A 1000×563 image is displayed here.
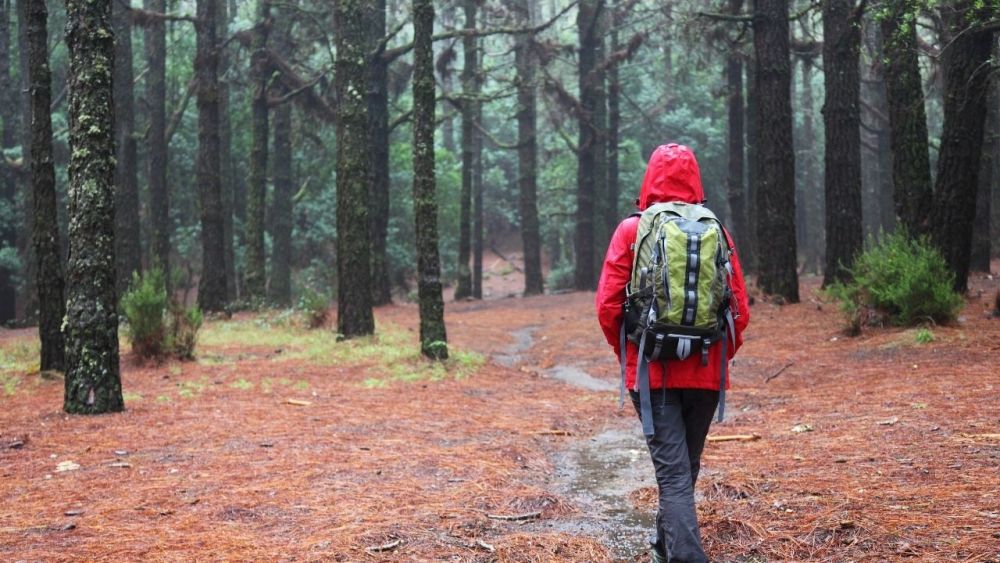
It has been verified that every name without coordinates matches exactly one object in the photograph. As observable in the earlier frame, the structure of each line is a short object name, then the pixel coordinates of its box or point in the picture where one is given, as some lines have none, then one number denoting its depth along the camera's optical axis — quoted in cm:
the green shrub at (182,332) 1208
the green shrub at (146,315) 1155
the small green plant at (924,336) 1006
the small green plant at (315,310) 1673
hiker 403
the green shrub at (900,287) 1068
